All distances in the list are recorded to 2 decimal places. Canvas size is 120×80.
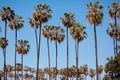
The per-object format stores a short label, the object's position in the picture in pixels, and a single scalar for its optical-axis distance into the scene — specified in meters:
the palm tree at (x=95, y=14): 62.69
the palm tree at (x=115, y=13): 73.45
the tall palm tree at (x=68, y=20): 77.67
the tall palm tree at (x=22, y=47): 89.06
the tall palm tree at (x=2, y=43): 80.98
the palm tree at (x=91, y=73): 138.62
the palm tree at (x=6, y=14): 73.69
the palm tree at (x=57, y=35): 80.81
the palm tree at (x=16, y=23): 78.12
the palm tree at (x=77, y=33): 74.88
